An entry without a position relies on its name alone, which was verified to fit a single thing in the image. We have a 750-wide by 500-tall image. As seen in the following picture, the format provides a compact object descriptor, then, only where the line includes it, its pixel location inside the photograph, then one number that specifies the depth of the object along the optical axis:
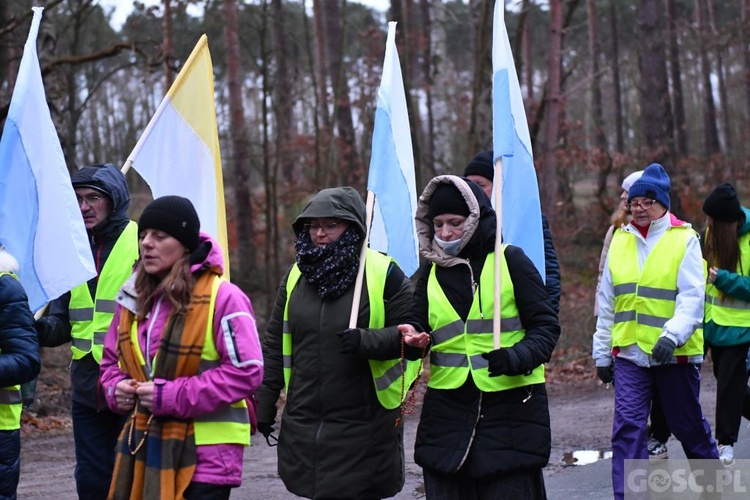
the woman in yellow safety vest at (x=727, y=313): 8.06
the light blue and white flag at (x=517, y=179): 6.38
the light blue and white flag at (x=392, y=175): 6.71
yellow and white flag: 7.01
